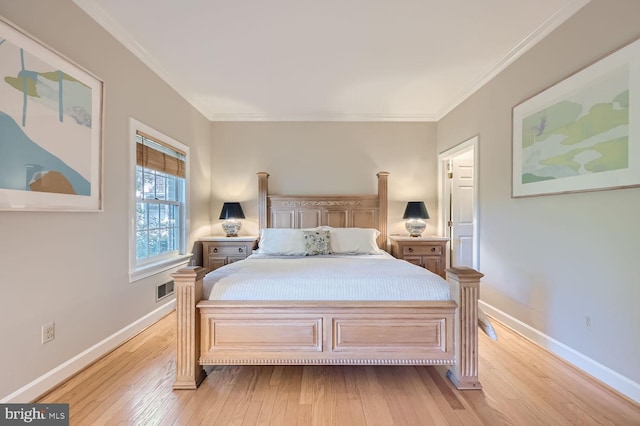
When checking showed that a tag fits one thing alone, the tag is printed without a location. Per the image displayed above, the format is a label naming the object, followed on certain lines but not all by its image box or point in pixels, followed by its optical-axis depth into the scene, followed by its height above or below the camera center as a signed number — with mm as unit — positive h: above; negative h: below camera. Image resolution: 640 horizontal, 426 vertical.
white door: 3988 +98
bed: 1761 -786
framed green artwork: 1646 +611
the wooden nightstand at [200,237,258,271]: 3758 -533
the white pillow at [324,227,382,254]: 3256 -351
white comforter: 1855 -513
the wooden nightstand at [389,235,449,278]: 3729 -529
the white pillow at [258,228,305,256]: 3184 -363
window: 2646 +88
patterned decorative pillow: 3156 -368
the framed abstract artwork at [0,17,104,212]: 1511 +522
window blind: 2705 +619
